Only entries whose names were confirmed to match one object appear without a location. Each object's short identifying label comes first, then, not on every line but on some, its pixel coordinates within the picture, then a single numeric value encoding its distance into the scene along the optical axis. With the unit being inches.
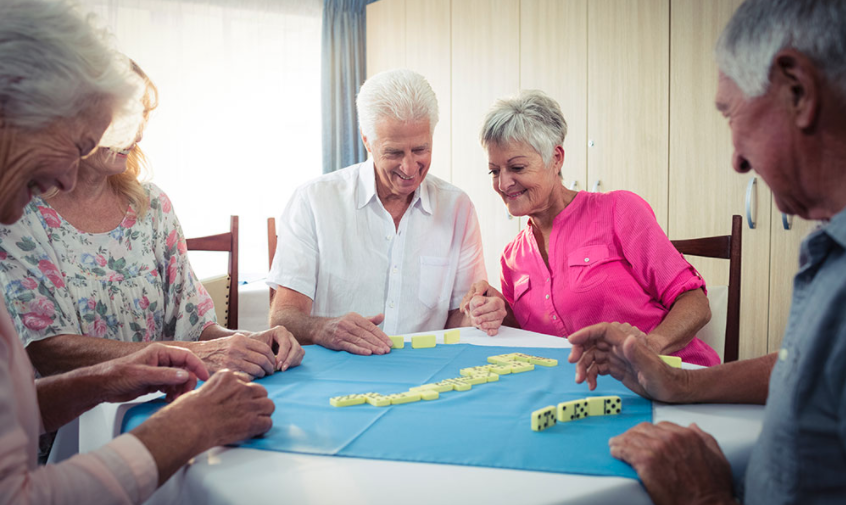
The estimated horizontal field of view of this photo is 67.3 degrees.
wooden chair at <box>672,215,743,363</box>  92.0
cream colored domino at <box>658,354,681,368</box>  60.5
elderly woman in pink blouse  86.8
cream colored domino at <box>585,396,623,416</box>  49.0
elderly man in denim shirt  34.1
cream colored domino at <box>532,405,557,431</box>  45.5
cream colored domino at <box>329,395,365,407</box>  51.9
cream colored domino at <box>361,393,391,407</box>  51.5
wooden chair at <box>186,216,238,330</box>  117.6
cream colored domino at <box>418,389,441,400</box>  53.2
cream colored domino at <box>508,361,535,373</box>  62.8
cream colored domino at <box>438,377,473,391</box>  56.2
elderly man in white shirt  93.6
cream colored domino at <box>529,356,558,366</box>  65.7
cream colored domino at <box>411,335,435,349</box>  75.7
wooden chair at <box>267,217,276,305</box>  157.9
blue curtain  249.0
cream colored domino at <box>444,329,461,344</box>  78.0
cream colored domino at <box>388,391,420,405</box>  52.1
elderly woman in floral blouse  67.2
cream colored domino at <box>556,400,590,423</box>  47.2
